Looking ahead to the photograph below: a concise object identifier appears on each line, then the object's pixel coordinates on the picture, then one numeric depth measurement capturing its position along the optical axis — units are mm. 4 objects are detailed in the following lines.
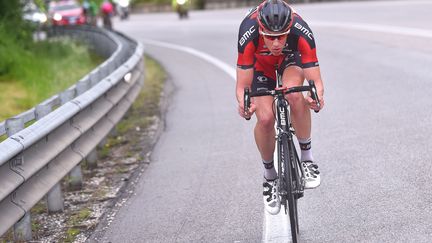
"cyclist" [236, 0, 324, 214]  10794
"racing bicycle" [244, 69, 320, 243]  10453
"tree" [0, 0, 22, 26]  38111
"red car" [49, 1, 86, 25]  79168
